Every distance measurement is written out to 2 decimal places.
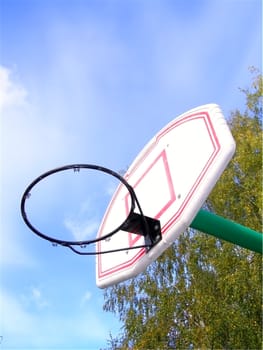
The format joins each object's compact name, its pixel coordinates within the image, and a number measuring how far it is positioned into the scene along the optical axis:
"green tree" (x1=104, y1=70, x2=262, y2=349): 9.25
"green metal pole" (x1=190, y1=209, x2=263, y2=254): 2.90
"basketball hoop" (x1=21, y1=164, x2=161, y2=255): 2.58
